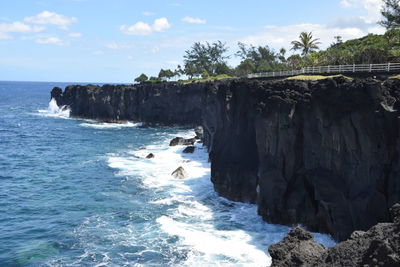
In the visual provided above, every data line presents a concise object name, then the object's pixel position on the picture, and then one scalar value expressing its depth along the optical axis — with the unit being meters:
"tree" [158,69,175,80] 150.52
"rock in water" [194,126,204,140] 78.99
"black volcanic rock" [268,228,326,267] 15.24
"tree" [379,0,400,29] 54.44
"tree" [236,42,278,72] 140.43
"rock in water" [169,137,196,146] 74.69
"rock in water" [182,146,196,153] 67.44
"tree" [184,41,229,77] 166.00
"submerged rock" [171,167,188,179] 51.68
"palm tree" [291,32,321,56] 74.31
